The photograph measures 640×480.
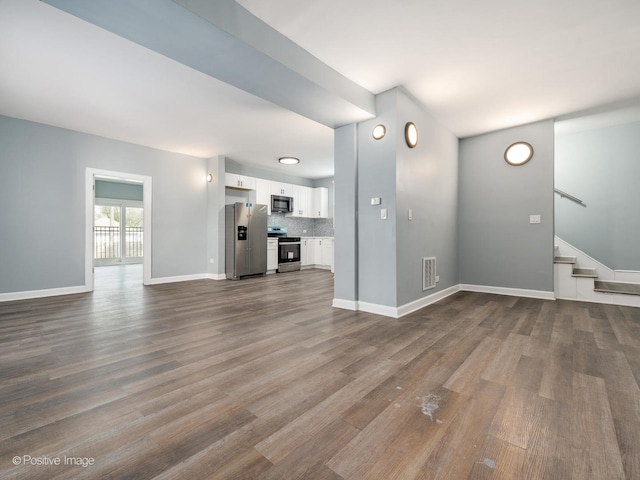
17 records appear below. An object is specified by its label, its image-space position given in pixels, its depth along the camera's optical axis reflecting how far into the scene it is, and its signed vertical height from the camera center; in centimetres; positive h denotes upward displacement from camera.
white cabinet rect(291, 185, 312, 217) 797 +105
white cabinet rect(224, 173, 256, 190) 648 +134
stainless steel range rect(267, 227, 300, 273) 719 -30
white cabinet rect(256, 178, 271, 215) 707 +116
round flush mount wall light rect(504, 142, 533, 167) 430 +132
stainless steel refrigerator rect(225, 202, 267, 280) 613 -3
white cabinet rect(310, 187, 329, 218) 834 +105
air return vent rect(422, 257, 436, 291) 374 -46
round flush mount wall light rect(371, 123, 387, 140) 329 +125
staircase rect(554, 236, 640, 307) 379 -64
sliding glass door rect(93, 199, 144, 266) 881 +18
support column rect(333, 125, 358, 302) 355 +31
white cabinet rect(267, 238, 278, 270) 700 -38
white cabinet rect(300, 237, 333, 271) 773 -38
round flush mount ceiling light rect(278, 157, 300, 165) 627 +176
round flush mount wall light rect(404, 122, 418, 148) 337 +127
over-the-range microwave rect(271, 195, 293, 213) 737 +92
